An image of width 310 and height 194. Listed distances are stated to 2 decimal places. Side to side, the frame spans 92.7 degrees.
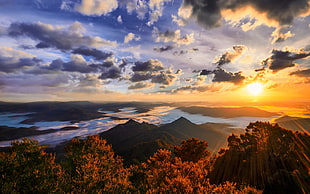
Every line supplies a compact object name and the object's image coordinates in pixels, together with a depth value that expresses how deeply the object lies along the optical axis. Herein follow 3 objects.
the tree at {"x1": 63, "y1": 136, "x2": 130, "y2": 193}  19.64
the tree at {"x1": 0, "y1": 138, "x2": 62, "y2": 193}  21.09
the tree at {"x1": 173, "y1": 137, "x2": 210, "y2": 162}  60.53
